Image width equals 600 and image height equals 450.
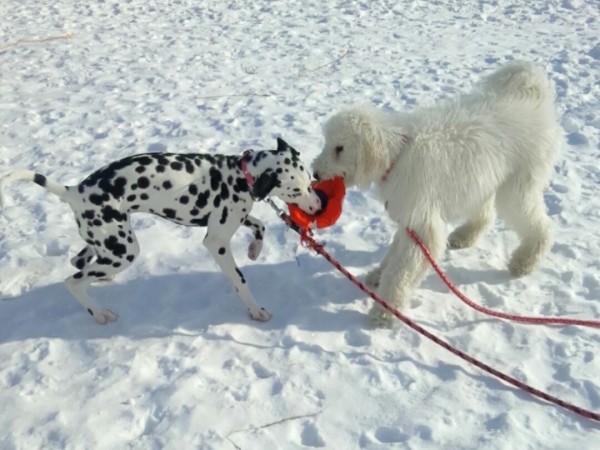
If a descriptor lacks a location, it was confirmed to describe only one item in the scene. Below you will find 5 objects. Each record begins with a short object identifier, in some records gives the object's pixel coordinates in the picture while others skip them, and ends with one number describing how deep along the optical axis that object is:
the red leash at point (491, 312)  3.89
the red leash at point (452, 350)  3.26
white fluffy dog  3.89
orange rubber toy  4.00
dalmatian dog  3.69
